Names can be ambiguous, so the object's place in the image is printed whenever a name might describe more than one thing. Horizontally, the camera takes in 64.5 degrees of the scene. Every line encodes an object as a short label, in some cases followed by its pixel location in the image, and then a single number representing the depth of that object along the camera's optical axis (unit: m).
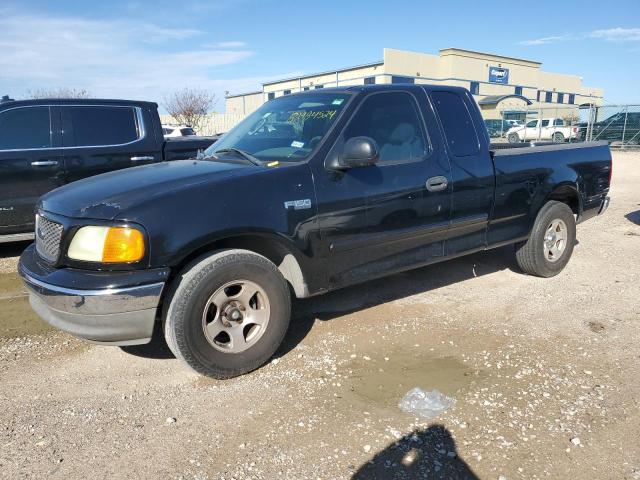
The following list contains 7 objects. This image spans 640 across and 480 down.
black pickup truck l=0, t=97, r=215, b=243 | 5.92
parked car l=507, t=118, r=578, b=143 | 28.34
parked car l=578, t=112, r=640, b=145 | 23.44
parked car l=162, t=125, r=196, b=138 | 21.12
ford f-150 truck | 3.00
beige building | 44.53
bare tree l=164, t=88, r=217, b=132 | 38.47
